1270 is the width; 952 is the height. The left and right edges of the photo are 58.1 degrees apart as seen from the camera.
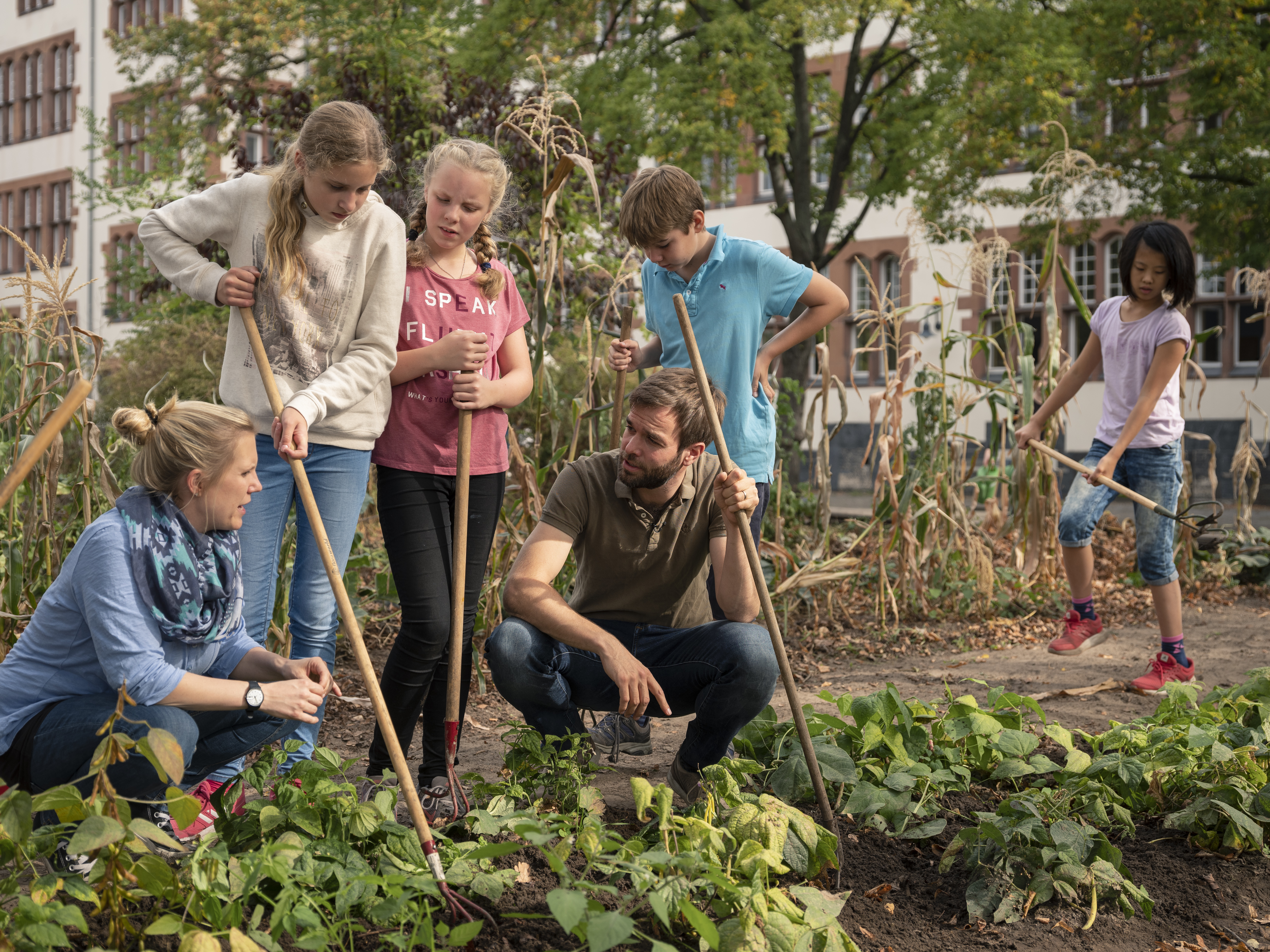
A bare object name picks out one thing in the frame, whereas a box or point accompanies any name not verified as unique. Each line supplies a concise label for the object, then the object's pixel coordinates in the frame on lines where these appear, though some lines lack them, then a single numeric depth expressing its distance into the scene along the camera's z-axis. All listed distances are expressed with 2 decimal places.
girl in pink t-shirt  2.78
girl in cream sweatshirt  2.67
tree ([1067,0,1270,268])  11.62
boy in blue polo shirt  3.08
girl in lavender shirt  4.34
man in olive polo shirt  2.69
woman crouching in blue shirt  2.19
